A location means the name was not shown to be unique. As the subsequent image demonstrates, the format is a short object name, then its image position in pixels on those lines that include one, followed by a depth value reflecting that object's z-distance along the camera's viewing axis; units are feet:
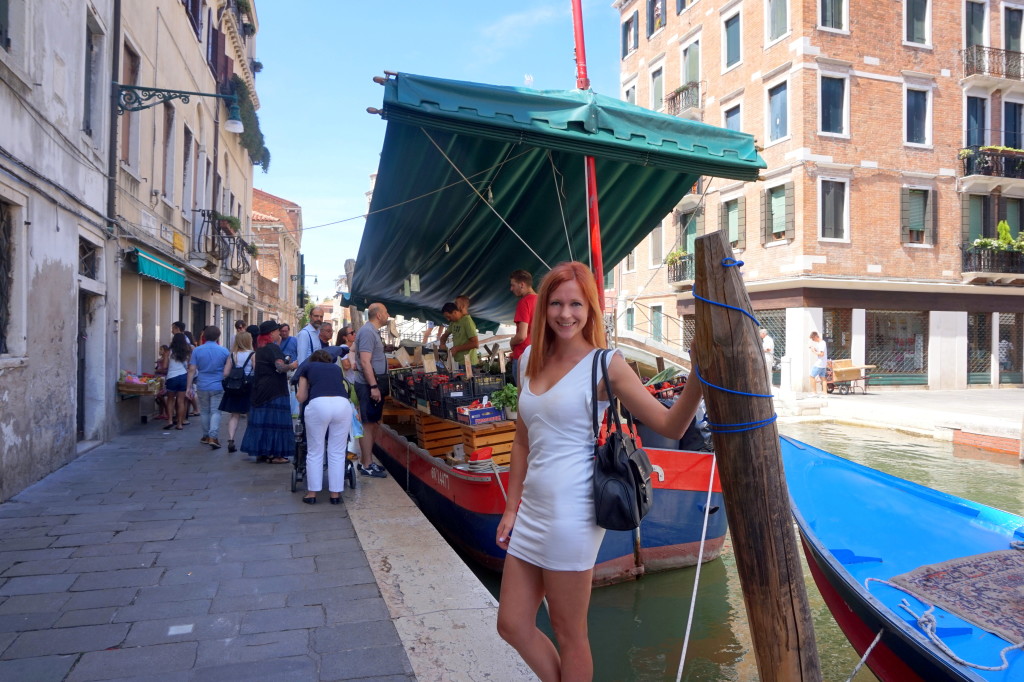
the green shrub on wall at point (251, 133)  61.87
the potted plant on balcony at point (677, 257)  84.89
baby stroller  22.93
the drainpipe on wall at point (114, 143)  32.45
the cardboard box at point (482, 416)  20.25
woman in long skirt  26.81
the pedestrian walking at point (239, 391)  29.89
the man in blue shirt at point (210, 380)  31.04
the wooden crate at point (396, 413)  30.48
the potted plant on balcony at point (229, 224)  55.11
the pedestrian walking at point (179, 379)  36.52
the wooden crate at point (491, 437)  20.10
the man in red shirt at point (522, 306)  20.68
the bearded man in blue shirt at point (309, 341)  26.55
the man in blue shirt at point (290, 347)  29.53
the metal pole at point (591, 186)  21.18
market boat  18.28
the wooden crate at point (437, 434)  25.09
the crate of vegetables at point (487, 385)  21.91
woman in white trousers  21.13
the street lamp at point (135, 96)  32.19
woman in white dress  7.59
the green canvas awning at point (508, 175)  19.04
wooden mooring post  6.72
